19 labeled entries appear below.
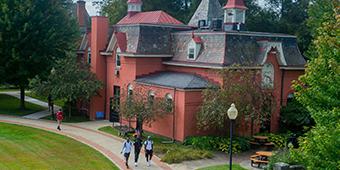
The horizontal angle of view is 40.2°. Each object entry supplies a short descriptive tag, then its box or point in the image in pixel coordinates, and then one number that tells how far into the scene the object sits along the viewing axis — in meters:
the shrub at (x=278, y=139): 28.97
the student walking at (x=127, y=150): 22.50
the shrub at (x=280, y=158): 20.27
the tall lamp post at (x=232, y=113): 19.05
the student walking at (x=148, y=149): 22.91
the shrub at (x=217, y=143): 26.97
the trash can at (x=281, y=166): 19.52
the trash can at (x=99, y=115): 37.75
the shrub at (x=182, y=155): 24.16
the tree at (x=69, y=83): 34.72
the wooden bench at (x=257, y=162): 23.23
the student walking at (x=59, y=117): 32.12
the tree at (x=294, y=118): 31.23
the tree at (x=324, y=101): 13.21
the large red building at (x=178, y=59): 29.64
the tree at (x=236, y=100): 26.84
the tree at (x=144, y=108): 28.70
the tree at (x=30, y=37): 36.84
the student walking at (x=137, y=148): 22.78
